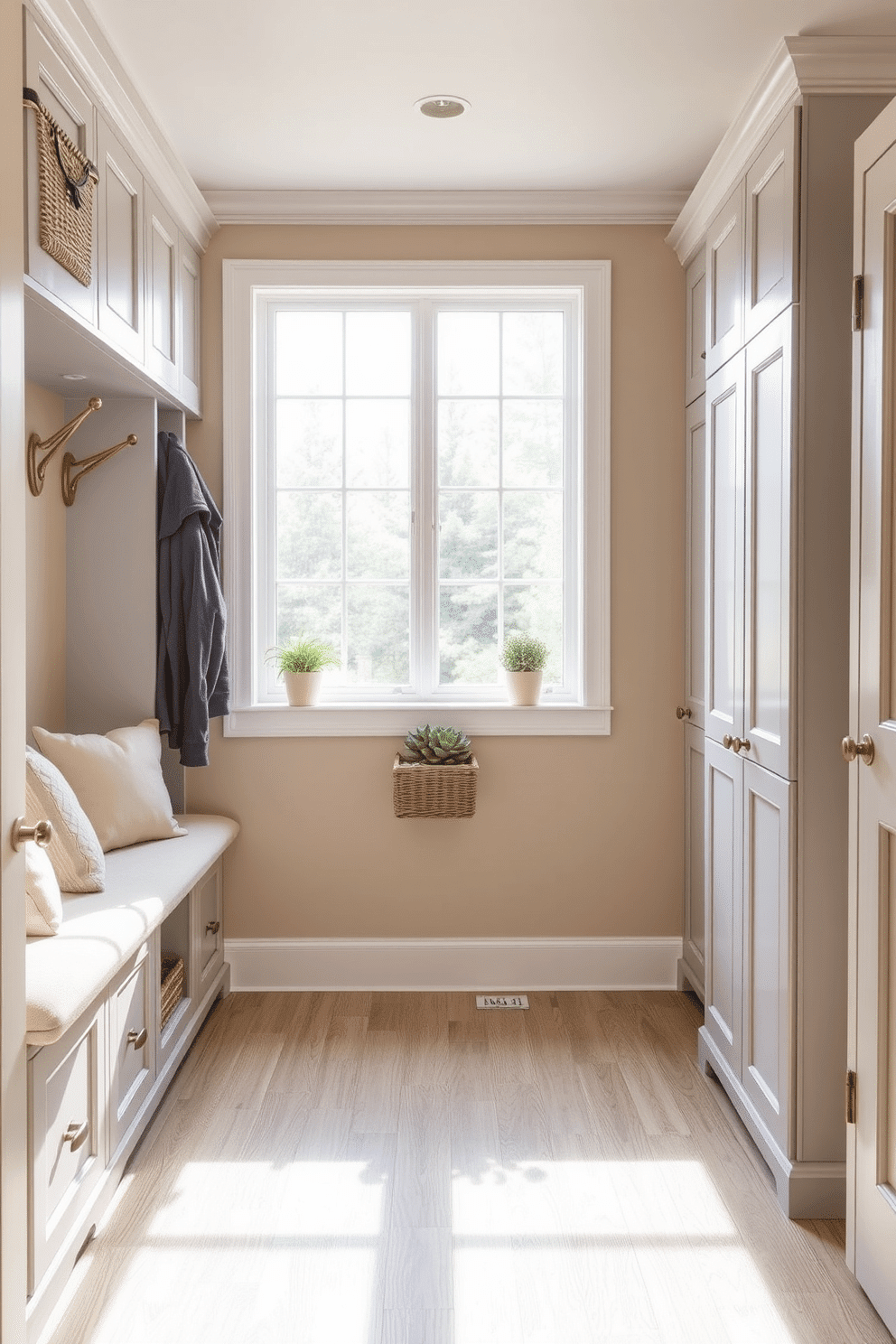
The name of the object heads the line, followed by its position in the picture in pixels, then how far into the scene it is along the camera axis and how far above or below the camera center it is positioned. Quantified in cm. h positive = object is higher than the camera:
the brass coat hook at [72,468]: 283 +53
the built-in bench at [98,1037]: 174 -81
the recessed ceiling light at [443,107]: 263 +145
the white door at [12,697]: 145 -7
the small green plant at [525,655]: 334 -1
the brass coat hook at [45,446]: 256 +54
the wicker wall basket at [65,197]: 189 +92
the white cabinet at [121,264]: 196 +101
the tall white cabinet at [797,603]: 212 +11
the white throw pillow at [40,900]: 198 -49
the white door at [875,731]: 178 -15
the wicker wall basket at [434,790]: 315 -43
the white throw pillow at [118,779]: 259 -34
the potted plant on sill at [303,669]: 332 -5
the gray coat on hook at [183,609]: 297 +13
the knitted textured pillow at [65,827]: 220 -40
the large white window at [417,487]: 344 +57
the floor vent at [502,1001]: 328 -115
